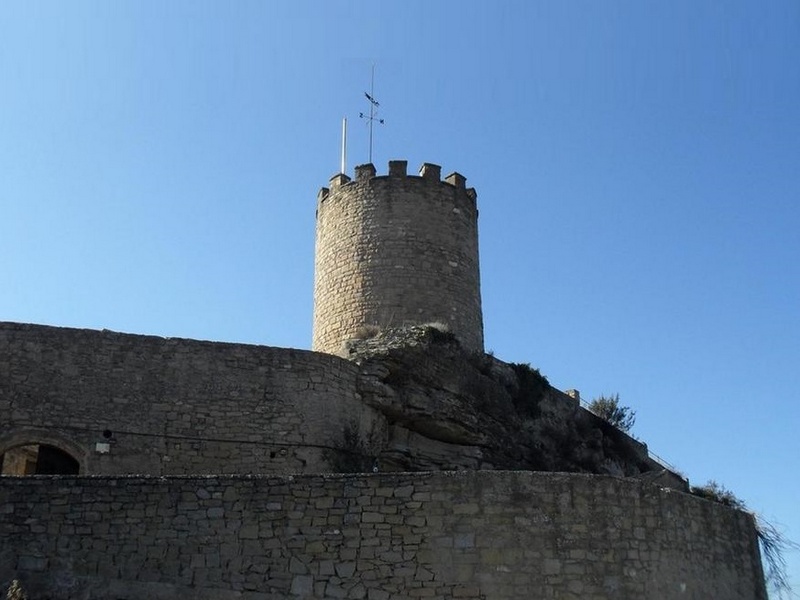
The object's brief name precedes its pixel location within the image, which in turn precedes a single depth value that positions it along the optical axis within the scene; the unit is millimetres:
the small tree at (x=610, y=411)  28459
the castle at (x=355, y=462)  11094
